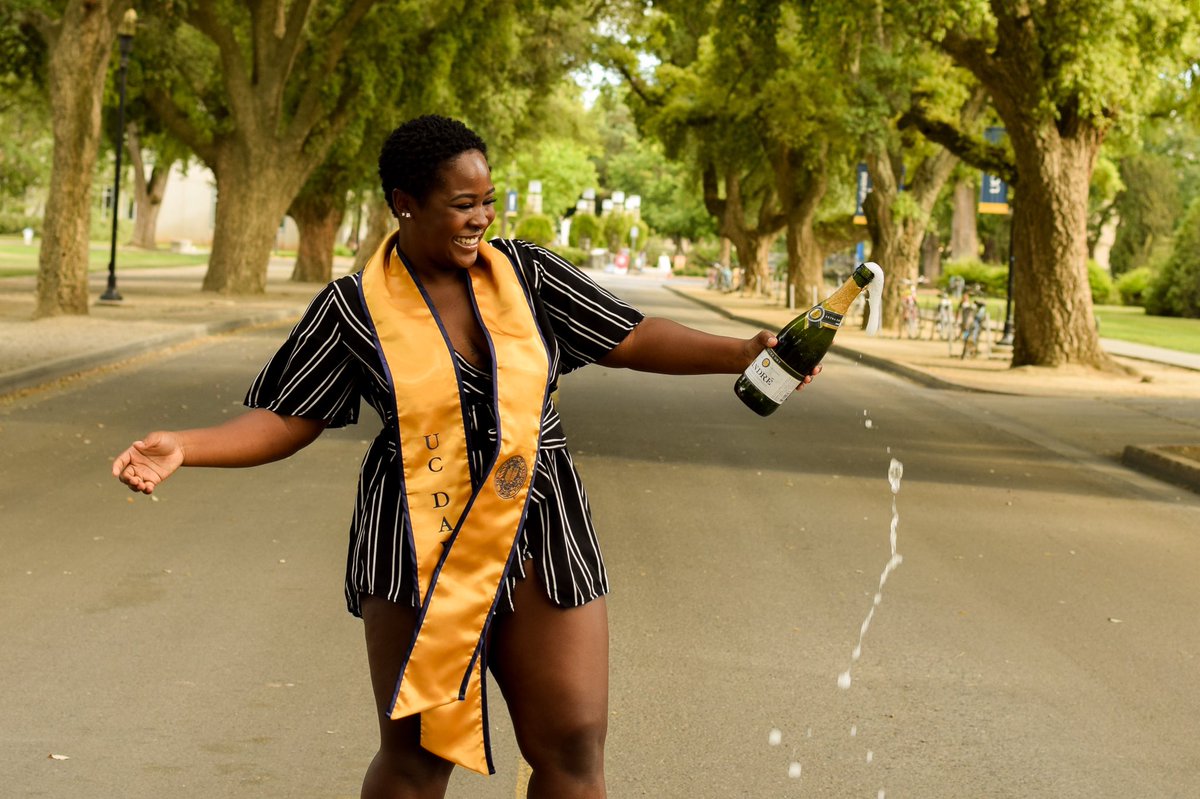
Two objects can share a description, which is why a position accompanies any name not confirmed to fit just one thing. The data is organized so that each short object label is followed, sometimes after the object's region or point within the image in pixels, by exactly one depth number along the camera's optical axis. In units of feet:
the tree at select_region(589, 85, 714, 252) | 323.78
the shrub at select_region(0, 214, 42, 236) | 288.30
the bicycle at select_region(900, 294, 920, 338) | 115.14
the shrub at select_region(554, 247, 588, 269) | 315.27
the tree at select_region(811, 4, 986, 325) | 105.91
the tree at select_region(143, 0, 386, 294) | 107.96
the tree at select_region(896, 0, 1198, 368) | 69.26
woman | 10.86
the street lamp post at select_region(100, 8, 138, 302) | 97.86
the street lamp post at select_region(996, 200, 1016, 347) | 100.98
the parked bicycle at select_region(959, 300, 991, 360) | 88.58
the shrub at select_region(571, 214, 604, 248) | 348.38
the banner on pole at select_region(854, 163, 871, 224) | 121.49
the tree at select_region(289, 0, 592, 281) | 118.01
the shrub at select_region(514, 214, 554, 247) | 287.48
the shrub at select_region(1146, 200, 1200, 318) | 172.76
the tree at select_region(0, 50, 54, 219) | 228.84
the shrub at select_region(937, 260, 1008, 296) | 208.33
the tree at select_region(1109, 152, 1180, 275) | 253.85
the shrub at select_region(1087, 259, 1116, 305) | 209.46
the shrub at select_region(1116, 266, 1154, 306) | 208.97
